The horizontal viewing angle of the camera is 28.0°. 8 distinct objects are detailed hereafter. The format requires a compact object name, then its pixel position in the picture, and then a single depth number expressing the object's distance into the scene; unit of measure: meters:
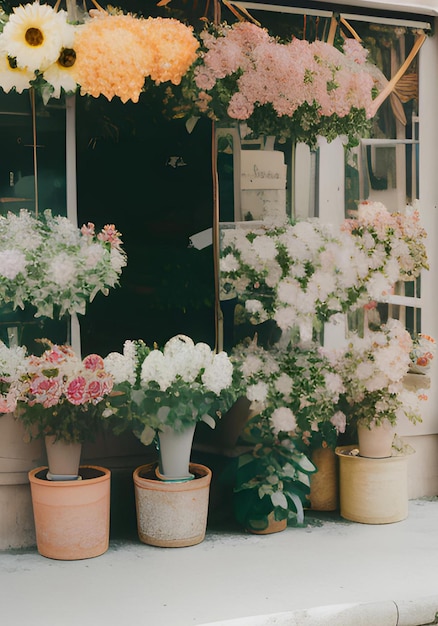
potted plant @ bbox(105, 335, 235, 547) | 4.89
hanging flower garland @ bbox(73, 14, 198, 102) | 4.75
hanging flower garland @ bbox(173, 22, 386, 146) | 5.16
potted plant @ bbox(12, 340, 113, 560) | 4.79
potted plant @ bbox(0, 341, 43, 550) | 5.06
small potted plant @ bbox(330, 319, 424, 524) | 5.49
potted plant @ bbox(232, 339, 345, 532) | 5.23
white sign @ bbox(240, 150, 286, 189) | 5.45
